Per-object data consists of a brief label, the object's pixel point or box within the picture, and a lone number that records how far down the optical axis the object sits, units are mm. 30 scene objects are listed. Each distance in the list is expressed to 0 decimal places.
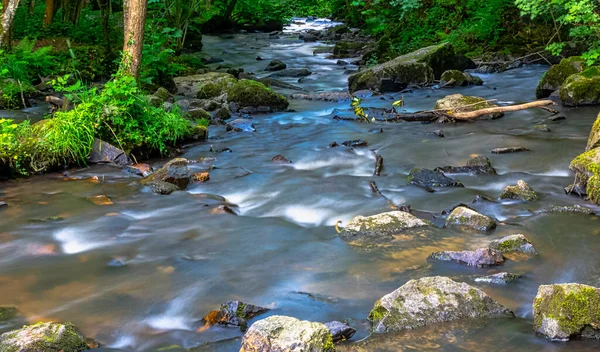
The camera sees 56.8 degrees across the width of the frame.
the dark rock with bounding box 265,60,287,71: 18925
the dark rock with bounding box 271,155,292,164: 8500
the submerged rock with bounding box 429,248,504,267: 4547
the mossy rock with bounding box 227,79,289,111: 12477
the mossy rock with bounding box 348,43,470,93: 14086
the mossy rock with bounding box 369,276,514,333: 3604
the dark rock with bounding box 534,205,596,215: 5657
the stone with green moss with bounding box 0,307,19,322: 3992
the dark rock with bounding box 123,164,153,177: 7781
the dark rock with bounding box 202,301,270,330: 3863
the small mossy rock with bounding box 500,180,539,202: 6234
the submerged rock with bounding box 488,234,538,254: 4797
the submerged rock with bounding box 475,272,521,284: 4242
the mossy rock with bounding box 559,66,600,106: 10750
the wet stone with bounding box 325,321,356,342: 3531
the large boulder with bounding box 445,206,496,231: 5359
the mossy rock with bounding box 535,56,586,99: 11852
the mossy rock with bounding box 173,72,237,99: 13484
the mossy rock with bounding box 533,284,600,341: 3314
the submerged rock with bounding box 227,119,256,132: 10648
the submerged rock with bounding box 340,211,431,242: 5344
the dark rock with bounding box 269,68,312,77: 17750
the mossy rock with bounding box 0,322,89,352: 3270
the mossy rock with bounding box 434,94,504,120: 10570
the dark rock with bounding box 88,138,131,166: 8125
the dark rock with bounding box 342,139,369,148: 9102
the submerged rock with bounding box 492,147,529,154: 8188
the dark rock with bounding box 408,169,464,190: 6862
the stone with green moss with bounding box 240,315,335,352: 2947
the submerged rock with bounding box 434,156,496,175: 7309
